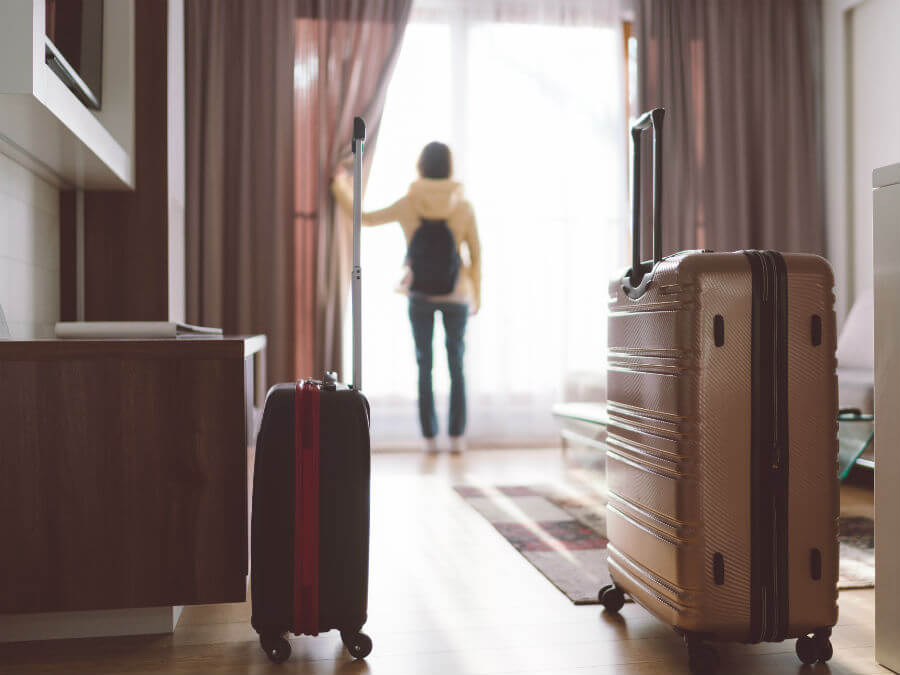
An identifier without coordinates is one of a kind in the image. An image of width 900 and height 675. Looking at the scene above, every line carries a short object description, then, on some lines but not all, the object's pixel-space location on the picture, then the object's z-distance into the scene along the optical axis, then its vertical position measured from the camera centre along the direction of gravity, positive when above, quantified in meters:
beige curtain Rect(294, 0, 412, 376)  3.99 +1.14
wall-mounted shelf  1.34 +0.46
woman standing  3.82 +0.41
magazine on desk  1.64 +0.04
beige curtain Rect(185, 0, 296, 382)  3.86 +0.86
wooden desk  1.30 -0.20
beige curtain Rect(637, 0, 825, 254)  4.25 +1.22
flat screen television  1.86 +0.76
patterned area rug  1.81 -0.51
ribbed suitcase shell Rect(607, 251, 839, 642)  1.22 -0.14
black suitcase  1.30 -0.27
